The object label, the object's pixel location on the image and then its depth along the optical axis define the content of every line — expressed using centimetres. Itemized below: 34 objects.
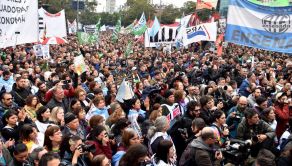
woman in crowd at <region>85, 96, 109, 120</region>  736
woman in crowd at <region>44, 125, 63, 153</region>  519
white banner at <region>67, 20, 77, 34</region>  3663
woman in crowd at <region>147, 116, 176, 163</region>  568
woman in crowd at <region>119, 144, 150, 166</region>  439
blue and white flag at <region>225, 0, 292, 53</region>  822
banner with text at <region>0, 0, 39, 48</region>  794
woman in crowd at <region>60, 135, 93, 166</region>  485
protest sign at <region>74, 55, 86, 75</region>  1122
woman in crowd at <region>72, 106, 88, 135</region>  667
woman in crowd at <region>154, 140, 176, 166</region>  476
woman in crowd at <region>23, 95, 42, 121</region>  702
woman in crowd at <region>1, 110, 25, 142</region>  578
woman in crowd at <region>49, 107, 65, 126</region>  643
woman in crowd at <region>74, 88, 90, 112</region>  800
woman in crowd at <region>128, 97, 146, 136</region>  654
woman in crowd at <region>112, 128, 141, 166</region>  516
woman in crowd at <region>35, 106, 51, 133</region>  634
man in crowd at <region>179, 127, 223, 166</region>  492
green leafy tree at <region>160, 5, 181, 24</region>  7624
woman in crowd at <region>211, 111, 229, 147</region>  624
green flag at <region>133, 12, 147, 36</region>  2664
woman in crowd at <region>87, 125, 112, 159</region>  537
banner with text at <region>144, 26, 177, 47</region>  1970
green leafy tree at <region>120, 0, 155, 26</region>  8705
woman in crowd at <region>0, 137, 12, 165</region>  488
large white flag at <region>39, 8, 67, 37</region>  1684
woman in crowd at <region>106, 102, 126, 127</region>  654
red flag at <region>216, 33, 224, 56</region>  1733
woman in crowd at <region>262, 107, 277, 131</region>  698
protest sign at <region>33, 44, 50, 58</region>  1585
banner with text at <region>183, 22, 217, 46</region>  1642
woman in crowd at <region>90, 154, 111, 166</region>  454
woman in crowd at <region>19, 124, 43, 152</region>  539
